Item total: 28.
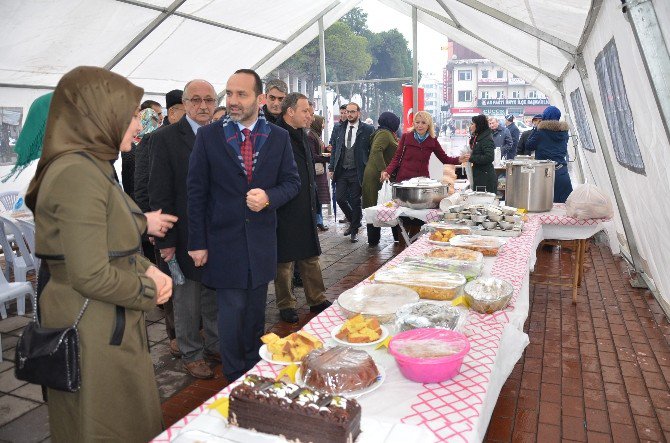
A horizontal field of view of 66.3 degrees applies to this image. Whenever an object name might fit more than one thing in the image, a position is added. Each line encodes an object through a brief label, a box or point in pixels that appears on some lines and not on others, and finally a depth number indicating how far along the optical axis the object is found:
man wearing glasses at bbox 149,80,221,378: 2.84
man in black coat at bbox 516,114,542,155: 7.63
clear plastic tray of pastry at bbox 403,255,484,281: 2.36
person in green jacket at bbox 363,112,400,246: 6.41
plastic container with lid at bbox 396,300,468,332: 1.71
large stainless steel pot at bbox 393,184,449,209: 4.04
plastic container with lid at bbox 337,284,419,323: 1.85
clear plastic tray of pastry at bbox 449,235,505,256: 2.82
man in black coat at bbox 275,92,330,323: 3.75
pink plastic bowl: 1.41
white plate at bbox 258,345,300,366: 1.52
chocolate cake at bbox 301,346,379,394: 1.33
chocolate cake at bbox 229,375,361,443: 1.09
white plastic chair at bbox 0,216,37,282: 4.79
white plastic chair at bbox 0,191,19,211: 5.88
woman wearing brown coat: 1.30
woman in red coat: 5.42
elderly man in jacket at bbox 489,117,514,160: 10.62
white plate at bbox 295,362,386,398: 1.33
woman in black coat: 5.86
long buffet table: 1.16
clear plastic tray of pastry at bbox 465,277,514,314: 1.96
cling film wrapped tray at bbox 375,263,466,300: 2.08
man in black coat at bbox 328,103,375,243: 6.83
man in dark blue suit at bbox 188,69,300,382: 2.45
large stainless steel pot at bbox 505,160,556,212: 3.96
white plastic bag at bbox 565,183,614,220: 3.74
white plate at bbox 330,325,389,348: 1.62
